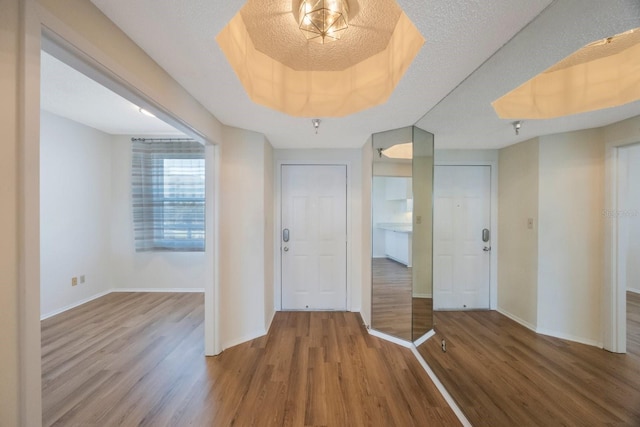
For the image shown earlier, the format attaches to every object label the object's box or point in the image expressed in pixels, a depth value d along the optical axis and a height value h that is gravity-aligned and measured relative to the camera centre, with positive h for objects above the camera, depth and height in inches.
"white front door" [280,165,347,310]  130.4 -14.1
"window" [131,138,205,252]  150.5 +11.6
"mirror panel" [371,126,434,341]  86.6 -8.5
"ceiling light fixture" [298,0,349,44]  51.6 +45.8
